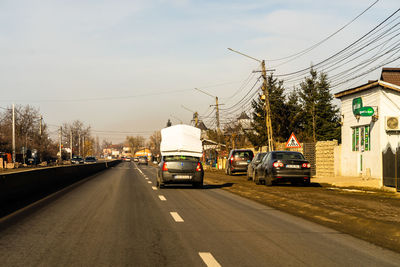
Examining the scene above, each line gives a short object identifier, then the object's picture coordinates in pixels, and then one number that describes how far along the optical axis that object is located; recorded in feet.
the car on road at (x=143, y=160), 272.51
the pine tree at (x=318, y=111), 220.02
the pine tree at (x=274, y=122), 191.62
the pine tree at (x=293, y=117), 194.08
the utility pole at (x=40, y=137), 281.33
